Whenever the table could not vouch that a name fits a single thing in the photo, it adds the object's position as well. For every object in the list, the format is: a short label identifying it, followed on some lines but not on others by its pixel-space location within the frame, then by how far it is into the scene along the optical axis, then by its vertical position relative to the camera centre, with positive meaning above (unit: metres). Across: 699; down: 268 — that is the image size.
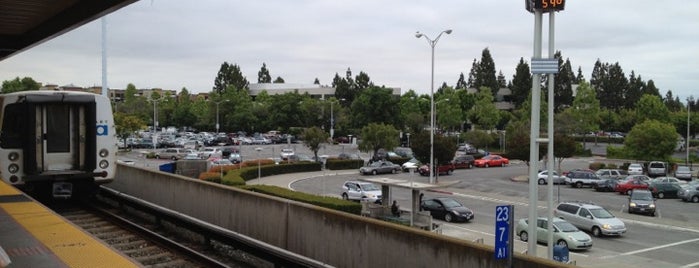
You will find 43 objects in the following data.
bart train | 14.48 -0.64
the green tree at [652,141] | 52.12 -1.81
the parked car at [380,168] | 53.81 -4.56
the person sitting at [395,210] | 26.94 -4.11
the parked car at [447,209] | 28.97 -4.48
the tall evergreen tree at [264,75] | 173.75 +11.96
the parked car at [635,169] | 54.38 -4.48
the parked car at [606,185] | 44.03 -4.76
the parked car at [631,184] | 41.28 -4.42
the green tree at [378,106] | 91.06 +1.73
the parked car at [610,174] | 48.17 -4.46
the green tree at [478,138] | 73.44 -2.36
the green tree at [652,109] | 85.29 +1.56
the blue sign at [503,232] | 6.57 -1.23
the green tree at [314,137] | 56.75 -1.89
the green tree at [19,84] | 110.06 +5.61
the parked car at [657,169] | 54.69 -4.42
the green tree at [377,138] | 60.22 -2.04
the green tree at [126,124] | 71.50 -1.04
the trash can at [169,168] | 37.37 -3.23
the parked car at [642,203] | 32.50 -4.50
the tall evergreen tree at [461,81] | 166.02 +10.33
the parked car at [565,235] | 22.58 -4.41
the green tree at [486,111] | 90.38 +1.12
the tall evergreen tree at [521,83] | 114.56 +6.88
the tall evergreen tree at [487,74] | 125.44 +9.35
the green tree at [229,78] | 139.75 +8.90
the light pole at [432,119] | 42.48 -0.11
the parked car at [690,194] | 38.72 -4.70
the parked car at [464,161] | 61.53 -4.40
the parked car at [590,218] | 25.70 -4.37
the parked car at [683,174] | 52.00 -4.62
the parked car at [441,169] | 53.75 -4.62
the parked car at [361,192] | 34.97 -4.35
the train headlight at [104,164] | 15.50 -1.25
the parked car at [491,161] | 63.69 -4.52
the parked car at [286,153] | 60.92 -3.82
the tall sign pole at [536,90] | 11.50 +0.58
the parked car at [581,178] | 46.17 -4.51
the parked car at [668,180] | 42.72 -4.23
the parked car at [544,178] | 48.65 -4.82
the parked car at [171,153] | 64.80 -4.13
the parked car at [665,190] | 40.88 -4.72
